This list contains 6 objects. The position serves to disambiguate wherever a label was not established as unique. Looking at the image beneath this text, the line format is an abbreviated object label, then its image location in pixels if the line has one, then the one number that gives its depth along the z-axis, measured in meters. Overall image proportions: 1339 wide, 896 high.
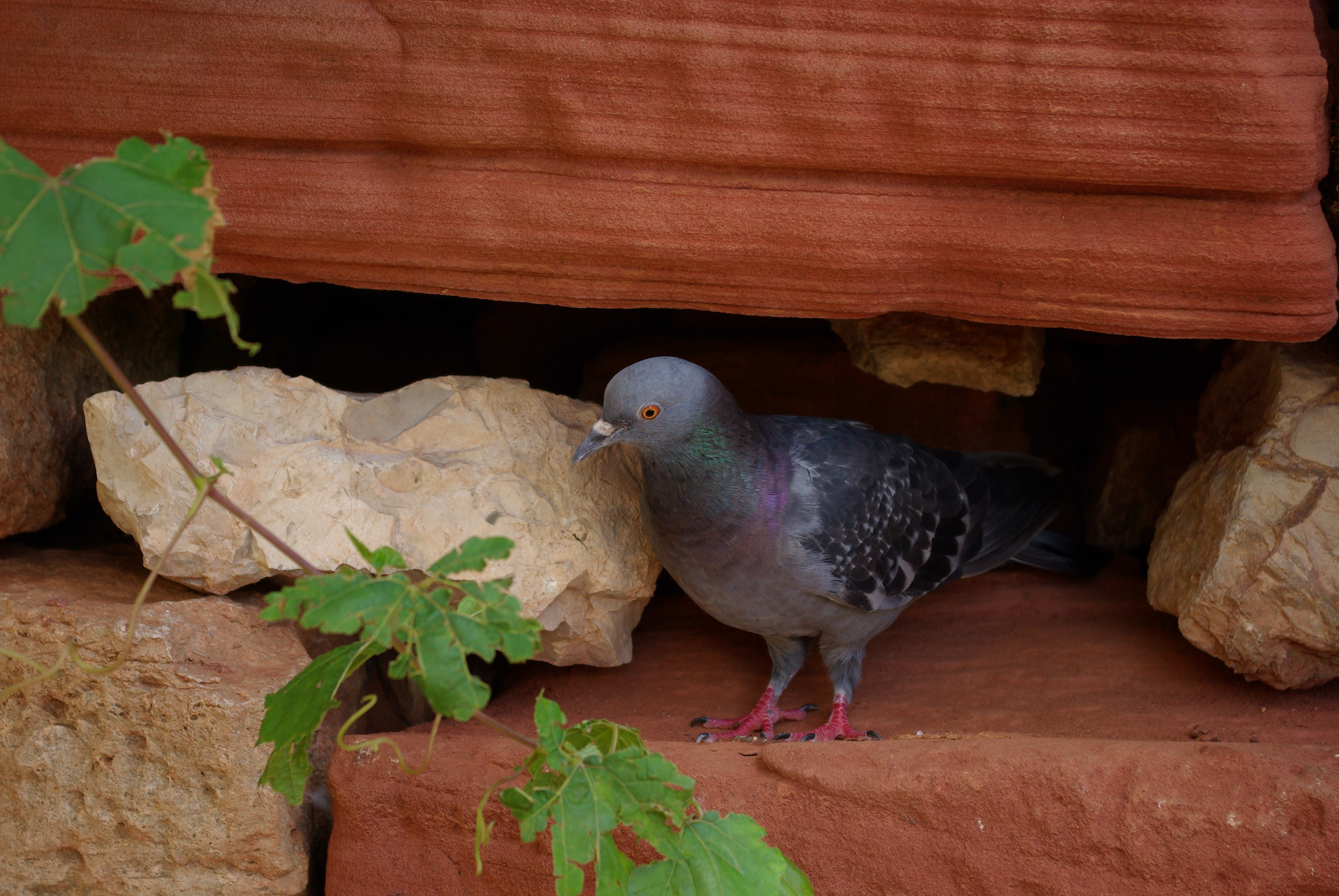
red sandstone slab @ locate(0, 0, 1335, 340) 2.33
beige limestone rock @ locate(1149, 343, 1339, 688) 2.79
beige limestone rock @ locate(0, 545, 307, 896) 2.43
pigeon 2.94
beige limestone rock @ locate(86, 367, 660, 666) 2.61
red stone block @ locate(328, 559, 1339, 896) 2.20
